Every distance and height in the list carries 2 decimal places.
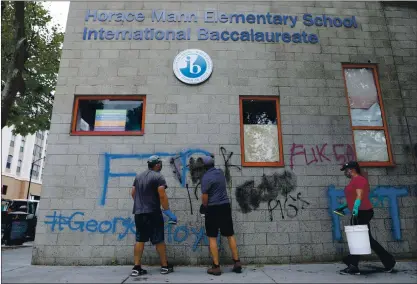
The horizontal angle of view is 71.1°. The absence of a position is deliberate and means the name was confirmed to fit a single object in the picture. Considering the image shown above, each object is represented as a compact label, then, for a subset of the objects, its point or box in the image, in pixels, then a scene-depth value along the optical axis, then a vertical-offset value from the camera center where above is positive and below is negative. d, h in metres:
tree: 11.68 +5.98
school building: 5.40 +1.77
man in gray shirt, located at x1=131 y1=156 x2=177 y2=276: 4.46 -0.05
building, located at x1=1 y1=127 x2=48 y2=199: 31.16 +5.32
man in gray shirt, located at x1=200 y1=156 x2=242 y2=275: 4.49 -0.04
